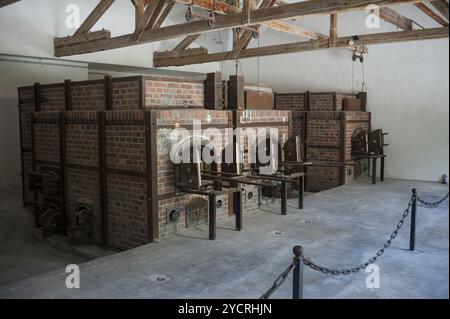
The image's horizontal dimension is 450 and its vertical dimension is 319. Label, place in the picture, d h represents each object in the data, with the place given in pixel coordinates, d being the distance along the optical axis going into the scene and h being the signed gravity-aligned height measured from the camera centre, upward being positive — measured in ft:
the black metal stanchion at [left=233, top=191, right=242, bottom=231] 17.51 -3.45
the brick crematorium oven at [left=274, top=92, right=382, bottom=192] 30.09 -0.44
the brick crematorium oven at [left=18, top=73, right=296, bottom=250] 16.75 -1.07
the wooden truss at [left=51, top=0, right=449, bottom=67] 15.99 +4.77
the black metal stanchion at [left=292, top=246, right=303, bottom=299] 9.00 -3.09
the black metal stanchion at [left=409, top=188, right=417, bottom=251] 15.08 -3.51
